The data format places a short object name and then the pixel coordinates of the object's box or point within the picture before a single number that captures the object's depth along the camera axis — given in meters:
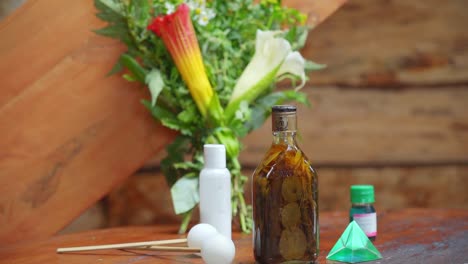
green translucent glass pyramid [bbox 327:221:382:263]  1.75
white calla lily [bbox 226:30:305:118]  2.09
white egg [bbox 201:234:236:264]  1.71
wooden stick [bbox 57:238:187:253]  1.86
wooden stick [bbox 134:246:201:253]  1.82
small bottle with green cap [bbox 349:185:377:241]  1.92
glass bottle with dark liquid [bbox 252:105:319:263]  1.70
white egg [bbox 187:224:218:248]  1.79
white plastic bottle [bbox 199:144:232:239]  1.89
